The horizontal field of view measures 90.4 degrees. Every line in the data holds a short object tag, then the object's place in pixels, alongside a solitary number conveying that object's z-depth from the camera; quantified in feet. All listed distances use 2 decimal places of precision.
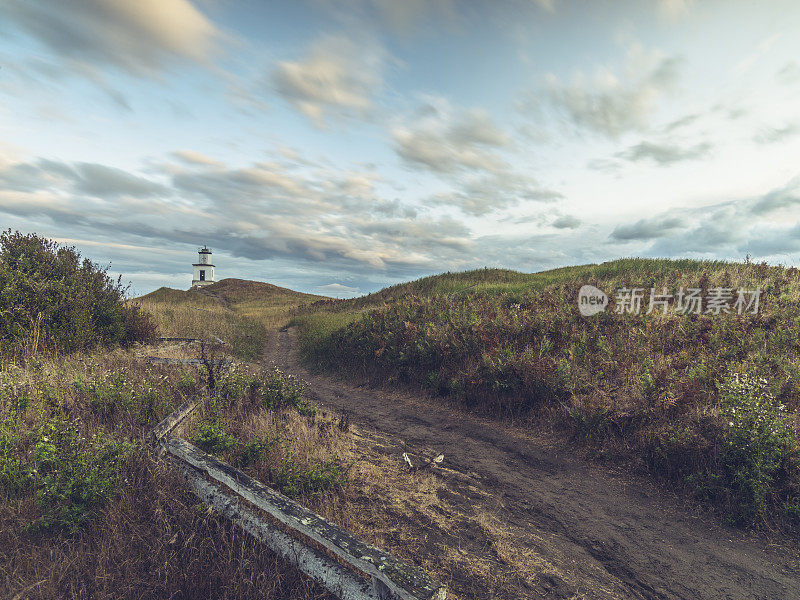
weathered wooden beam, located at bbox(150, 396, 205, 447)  15.38
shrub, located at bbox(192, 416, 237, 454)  16.45
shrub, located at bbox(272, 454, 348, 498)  14.80
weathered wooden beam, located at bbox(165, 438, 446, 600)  7.59
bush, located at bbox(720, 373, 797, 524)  15.76
